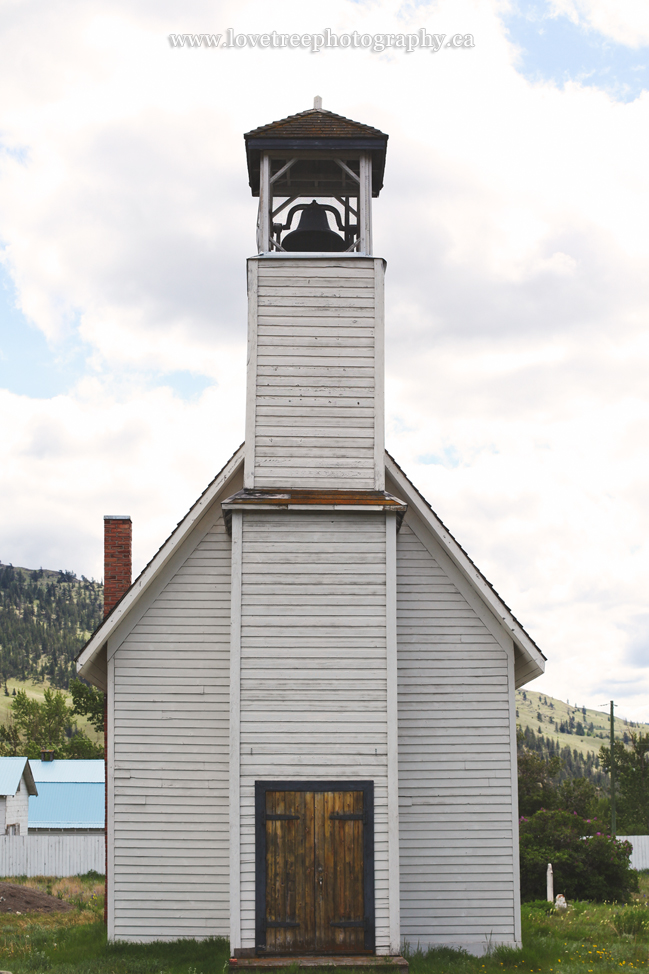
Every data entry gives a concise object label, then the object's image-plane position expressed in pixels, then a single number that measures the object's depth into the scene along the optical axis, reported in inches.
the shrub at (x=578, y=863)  930.1
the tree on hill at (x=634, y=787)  2014.0
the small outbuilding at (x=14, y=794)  1624.0
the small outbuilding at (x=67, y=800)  1914.4
